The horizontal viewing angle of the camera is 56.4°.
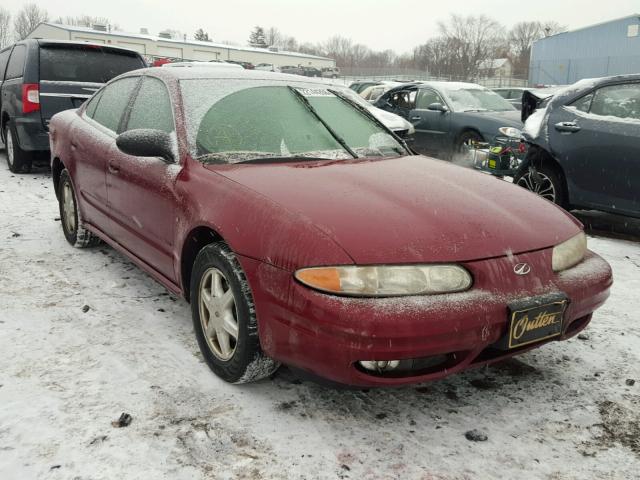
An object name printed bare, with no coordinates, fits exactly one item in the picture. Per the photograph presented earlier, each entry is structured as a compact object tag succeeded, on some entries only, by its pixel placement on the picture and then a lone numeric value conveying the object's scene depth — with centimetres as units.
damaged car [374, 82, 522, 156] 955
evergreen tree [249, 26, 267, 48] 11306
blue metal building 3650
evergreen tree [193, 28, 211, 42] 10738
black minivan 759
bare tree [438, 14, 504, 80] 7369
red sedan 221
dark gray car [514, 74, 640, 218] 529
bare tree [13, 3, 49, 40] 10431
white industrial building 5316
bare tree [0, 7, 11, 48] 10141
